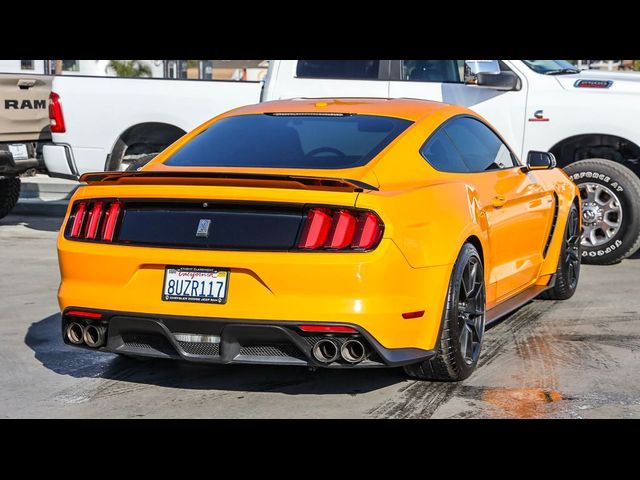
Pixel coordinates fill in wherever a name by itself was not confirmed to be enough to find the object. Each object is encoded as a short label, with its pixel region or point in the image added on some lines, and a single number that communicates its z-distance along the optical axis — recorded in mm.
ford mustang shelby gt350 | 5023
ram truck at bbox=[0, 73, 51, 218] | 11672
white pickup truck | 10016
